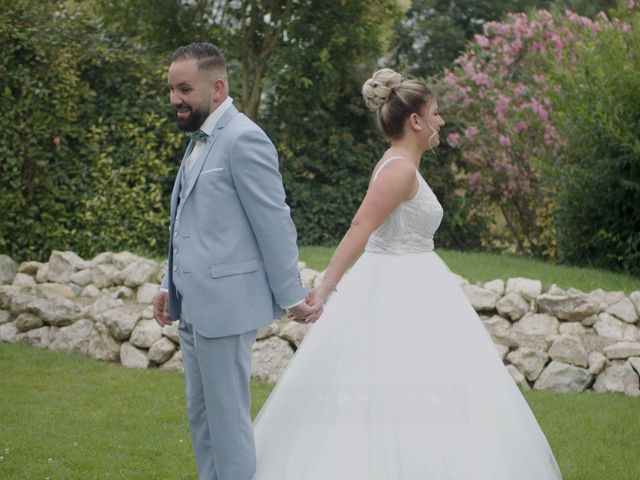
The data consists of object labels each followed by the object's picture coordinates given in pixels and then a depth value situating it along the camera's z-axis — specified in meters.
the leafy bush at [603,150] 8.53
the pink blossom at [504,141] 10.79
